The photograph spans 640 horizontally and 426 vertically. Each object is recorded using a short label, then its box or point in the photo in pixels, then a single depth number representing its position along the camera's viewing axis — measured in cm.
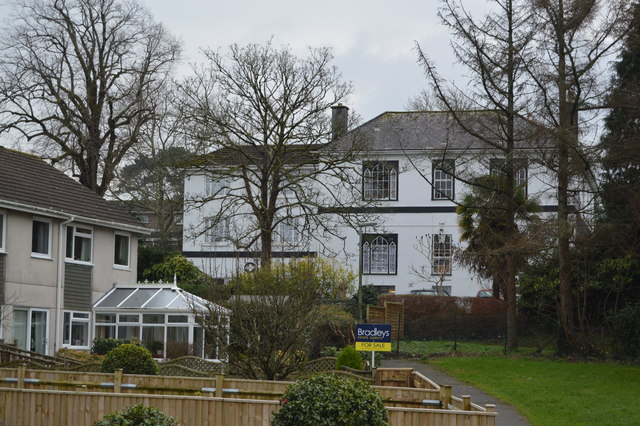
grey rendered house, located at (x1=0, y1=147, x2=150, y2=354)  3181
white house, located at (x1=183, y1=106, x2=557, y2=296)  5225
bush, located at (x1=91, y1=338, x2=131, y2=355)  3356
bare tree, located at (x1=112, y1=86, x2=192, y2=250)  4703
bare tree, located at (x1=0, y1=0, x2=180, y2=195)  4647
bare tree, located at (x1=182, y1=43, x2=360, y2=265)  3853
